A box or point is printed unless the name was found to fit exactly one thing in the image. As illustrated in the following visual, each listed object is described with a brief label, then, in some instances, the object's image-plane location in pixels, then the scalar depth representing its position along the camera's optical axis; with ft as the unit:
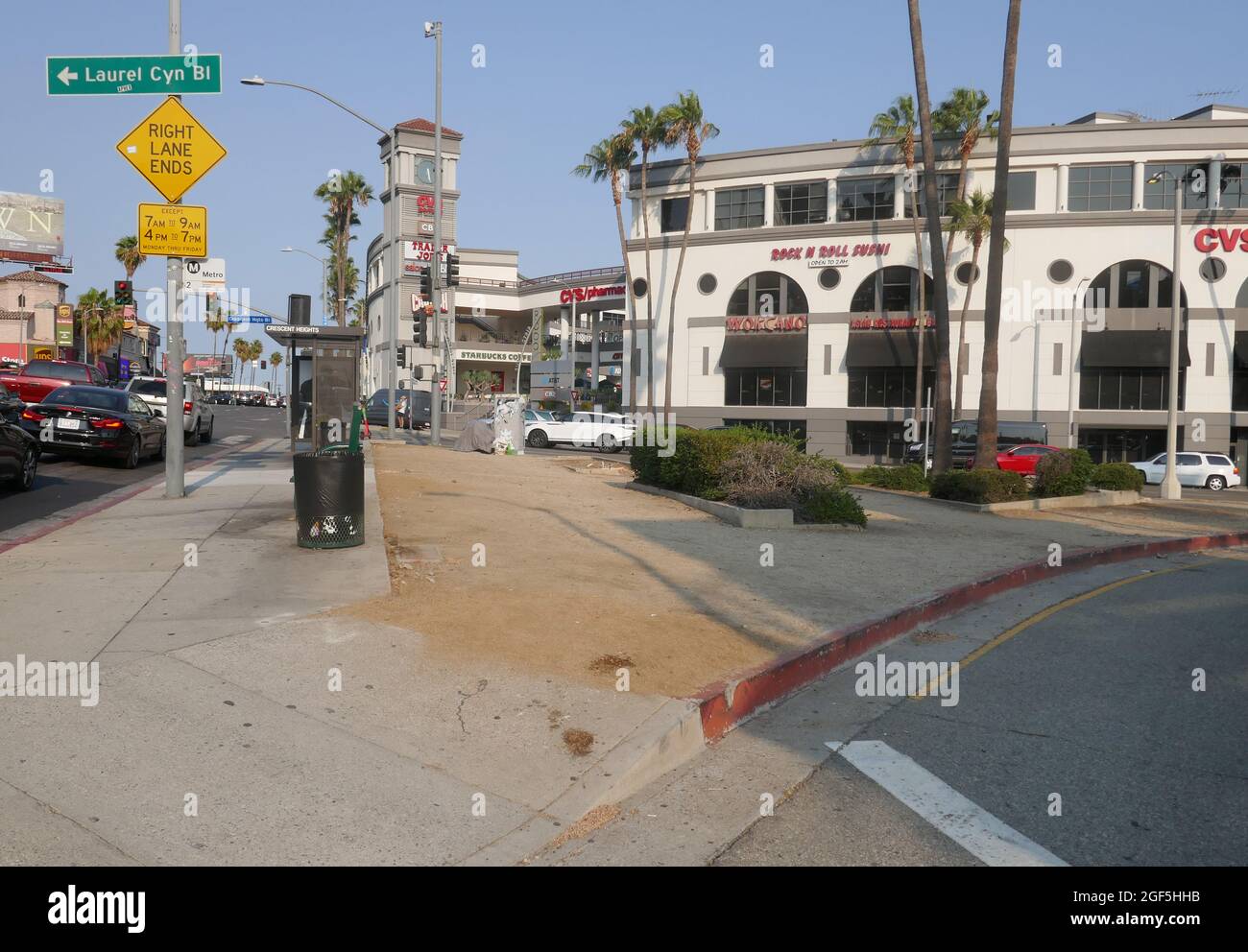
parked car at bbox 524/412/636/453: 140.46
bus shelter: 76.59
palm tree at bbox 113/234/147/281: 267.59
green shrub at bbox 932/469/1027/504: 73.72
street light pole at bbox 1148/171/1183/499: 96.73
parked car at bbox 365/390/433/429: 149.59
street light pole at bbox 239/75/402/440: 90.17
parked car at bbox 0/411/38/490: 50.08
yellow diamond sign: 45.06
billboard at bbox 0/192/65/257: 263.08
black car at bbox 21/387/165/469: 64.39
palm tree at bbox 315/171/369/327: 233.96
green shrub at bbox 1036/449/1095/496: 78.89
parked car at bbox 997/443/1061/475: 114.62
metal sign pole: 45.52
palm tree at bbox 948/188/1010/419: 141.79
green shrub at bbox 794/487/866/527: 54.90
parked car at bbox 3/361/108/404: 89.40
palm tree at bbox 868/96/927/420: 146.10
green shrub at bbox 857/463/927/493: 85.20
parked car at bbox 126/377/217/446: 93.20
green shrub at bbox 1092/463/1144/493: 85.35
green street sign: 43.39
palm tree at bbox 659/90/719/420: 158.51
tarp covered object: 98.22
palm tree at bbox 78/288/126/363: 277.44
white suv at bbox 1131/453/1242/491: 122.42
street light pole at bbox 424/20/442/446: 103.40
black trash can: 33.83
